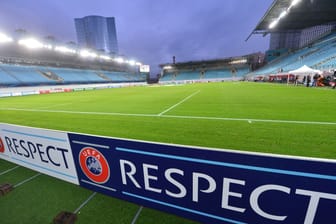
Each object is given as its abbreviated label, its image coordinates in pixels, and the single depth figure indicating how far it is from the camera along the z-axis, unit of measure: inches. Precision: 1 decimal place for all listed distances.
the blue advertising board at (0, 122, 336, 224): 48.2
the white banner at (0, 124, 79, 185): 94.7
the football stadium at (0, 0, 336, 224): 52.0
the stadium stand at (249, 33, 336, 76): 709.7
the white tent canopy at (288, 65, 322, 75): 629.1
